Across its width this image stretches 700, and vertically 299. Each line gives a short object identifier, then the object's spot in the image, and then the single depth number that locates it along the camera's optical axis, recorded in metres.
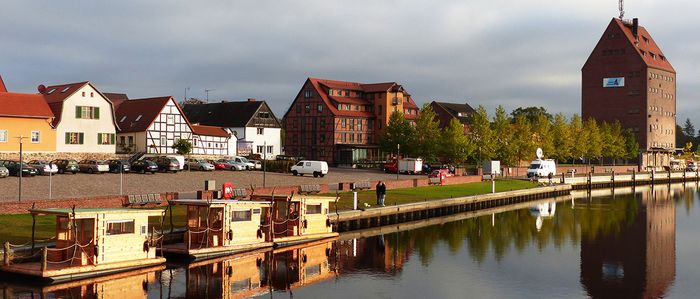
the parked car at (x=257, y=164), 86.25
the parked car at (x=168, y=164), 72.75
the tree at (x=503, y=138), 104.19
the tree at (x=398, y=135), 106.31
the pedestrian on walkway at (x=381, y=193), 53.47
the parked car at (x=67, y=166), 65.75
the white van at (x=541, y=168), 99.06
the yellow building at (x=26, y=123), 71.06
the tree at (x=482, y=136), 100.38
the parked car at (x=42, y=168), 60.87
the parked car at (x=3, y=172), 57.37
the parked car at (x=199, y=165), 78.25
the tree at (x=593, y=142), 132.38
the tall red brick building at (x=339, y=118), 117.69
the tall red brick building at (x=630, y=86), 158.75
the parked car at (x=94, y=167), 66.75
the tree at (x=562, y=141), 121.81
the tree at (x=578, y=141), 126.81
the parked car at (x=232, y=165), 82.56
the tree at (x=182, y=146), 86.06
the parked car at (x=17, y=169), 59.53
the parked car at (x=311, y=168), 79.50
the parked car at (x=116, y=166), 69.16
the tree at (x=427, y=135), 102.44
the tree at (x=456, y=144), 98.25
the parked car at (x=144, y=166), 70.31
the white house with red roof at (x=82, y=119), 76.69
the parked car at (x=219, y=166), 82.31
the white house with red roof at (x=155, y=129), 88.50
